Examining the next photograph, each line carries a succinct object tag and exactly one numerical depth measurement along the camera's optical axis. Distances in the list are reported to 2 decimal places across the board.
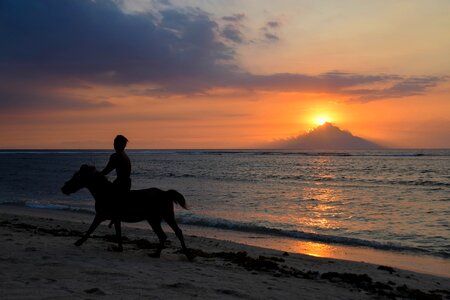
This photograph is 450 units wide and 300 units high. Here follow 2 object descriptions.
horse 7.86
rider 8.01
